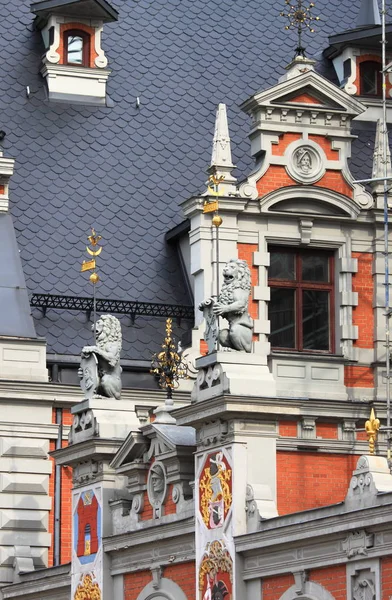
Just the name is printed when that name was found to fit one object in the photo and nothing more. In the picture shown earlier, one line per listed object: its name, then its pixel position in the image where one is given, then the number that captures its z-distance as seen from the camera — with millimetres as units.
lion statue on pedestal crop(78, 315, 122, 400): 32250
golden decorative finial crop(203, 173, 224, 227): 33969
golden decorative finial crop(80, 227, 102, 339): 35625
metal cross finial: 37844
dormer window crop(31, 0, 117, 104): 39656
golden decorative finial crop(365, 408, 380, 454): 26016
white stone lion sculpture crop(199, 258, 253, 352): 28672
